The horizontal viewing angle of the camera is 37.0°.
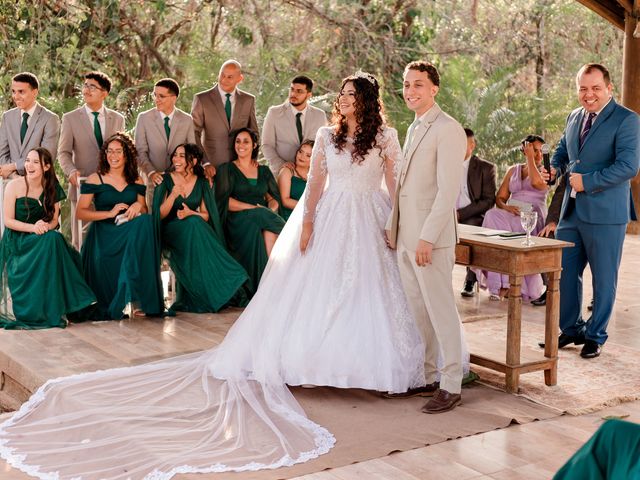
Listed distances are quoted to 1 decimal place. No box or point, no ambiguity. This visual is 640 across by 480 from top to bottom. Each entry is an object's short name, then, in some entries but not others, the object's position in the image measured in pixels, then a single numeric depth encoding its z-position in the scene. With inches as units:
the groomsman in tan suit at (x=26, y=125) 262.5
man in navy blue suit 203.8
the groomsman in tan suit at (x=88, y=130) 265.1
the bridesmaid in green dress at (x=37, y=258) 238.8
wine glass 185.5
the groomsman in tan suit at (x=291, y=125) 287.0
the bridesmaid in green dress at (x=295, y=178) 280.5
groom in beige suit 168.1
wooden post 406.9
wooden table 180.5
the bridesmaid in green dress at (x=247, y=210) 272.1
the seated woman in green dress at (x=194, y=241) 258.7
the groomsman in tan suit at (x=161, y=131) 270.8
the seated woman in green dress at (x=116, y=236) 251.8
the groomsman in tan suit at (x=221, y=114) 281.1
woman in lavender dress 277.0
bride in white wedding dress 157.5
